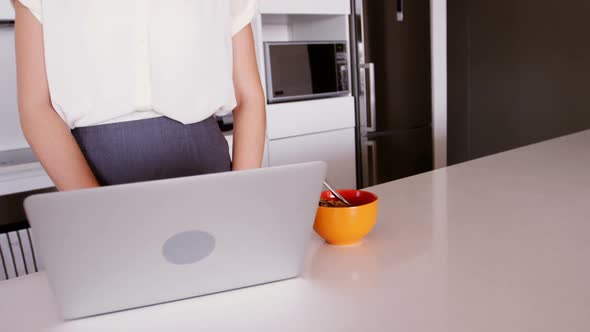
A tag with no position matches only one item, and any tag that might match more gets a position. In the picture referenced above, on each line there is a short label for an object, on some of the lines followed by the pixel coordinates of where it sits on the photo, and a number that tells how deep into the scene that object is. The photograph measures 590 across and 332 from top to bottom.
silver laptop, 0.55
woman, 0.92
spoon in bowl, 0.91
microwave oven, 2.67
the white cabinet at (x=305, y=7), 2.62
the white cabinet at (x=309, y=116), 2.70
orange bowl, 0.82
